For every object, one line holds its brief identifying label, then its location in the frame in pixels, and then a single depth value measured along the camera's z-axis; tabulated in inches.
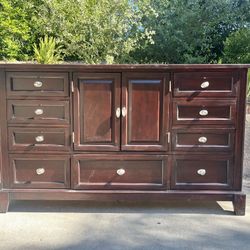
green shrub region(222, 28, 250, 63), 303.6
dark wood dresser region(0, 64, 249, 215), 101.6
